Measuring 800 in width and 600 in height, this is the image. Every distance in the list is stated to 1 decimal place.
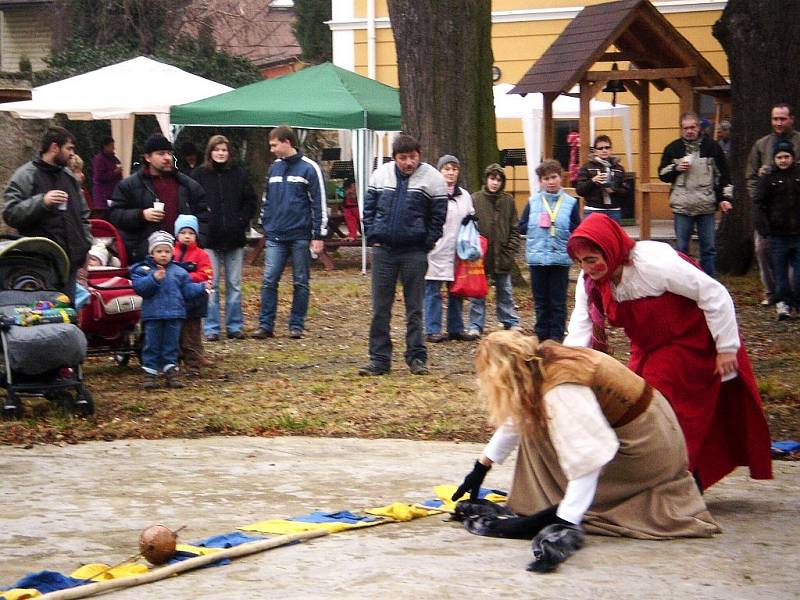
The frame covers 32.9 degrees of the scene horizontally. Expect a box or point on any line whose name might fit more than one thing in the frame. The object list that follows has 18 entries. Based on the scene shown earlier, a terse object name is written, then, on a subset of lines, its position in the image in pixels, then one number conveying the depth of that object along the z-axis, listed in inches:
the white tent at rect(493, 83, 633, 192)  929.5
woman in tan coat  221.0
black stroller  358.0
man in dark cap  454.9
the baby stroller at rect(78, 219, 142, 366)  430.6
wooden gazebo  668.7
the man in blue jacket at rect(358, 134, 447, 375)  423.2
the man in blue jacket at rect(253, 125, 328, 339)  529.0
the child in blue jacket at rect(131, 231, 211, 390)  408.8
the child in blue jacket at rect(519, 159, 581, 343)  470.0
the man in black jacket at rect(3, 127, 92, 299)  391.9
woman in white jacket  508.2
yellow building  1092.5
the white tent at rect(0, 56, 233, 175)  790.5
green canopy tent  717.3
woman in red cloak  248.1
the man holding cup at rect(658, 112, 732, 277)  571.2
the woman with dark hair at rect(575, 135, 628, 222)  553.0
